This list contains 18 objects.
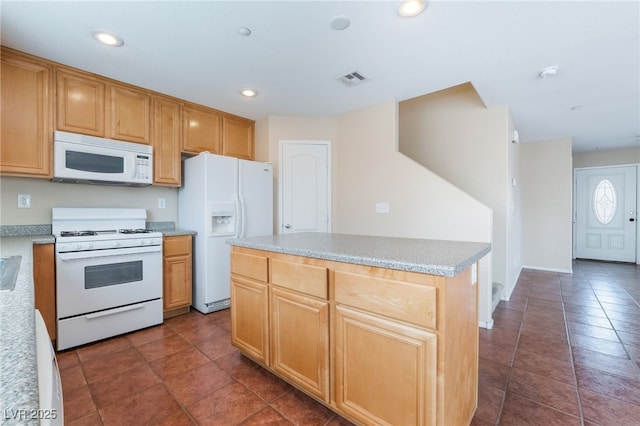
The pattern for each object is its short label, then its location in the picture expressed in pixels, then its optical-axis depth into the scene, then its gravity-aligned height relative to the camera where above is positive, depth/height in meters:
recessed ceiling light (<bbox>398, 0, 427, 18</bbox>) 1.74 +1.27
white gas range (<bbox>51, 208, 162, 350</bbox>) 2.29 -0.55
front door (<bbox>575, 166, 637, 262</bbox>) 5.78 -0.04
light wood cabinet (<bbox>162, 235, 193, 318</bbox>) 2.94 -0.67
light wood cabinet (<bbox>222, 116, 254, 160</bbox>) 3.75 +1.01
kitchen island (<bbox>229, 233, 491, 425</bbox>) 1.17 -0.55
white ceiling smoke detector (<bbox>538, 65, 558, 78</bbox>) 2.53 +1.26
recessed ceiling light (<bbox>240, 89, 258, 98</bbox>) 3.06 +1.29
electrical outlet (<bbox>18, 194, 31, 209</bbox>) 2.48 +0.09
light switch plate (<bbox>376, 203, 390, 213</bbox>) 3.44 +0.04
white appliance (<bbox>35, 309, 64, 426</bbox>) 0.41 -0.29
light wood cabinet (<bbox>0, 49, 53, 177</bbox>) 2.26 +0.77
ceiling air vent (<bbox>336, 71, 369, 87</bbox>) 2.70 +1.29
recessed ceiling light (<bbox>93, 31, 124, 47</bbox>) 2.08 +1.28
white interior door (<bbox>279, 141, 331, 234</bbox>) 3.88 +0.35
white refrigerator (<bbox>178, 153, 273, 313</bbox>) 3.10 -0.02
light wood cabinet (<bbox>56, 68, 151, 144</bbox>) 2.53 +0.98
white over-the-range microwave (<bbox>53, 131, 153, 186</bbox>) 2.45 +0.47
